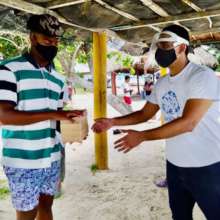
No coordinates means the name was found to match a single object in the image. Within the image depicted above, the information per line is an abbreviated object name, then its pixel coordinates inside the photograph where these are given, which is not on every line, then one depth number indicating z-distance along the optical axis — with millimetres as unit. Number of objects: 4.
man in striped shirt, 1797
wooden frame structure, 3152
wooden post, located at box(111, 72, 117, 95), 17233
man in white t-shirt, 1708
